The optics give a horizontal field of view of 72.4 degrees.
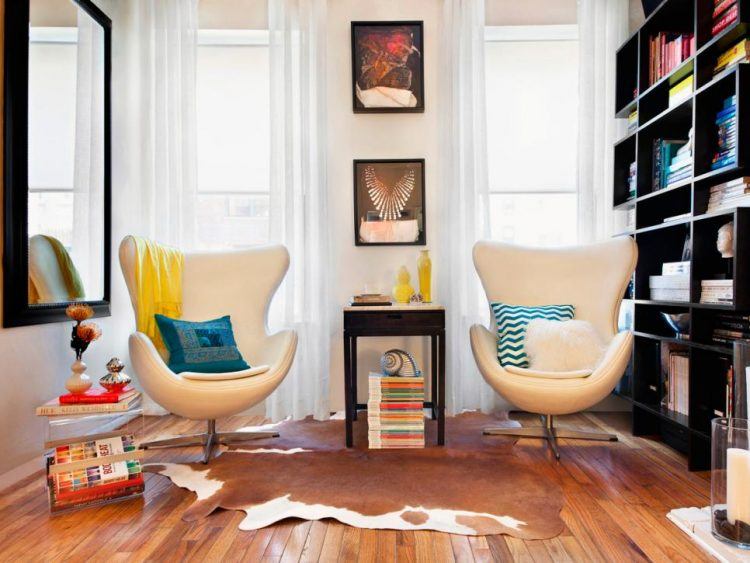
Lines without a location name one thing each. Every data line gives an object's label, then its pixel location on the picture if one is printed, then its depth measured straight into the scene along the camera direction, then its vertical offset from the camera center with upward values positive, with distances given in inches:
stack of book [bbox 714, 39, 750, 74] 82.6 +38.1
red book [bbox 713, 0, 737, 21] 86.2 +47.7
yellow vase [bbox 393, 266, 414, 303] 119.0 -1.9
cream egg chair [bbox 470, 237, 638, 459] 92.4 -4.6
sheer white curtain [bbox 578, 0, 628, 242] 128.6 +42.7
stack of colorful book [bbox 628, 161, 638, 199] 117.6 +23.7
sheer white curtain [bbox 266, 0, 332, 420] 128.2 +24.3
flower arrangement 89.0 -9.1
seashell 105.0 -17.5
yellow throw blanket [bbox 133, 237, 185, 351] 100.4 -0.9
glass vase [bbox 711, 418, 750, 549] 53.7 -21.5
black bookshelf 83.4 +13.1
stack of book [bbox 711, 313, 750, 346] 82.0 -7.9
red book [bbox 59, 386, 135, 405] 80.2 -18.8
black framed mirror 91.3 +24.1
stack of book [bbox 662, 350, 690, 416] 98.4 -20.0
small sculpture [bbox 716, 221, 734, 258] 83.6 +6.8
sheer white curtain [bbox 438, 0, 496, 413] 129.2 +23.8
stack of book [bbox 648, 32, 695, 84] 101.5 +47.3
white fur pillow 97.8 -12.9
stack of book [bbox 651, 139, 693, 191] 99.3 +24.4
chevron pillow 103.7 -8.8
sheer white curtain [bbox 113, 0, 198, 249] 128.3 +39.1
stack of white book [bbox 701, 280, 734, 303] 82.9 -1.6
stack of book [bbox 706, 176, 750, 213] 82.4 +14.6
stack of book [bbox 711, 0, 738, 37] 85.1 +45.9
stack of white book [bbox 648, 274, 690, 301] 95.3 -1.2
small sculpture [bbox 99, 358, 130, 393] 82.3 -16.4
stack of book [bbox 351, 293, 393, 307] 108.6 -4.4
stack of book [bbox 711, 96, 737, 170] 84.3 +24.9
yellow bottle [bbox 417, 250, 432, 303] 121.3 +1.6
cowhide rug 72.2 -33.7
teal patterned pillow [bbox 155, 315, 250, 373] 99.4 -13.6
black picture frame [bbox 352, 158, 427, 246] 133.5 +21.6
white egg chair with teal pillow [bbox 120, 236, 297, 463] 88.9 -12.5
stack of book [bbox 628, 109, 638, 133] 119.1 +37.9
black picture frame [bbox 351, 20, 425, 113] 132.9 +57.1
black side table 104.4 -9.5
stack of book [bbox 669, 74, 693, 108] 97.6 +37.7
